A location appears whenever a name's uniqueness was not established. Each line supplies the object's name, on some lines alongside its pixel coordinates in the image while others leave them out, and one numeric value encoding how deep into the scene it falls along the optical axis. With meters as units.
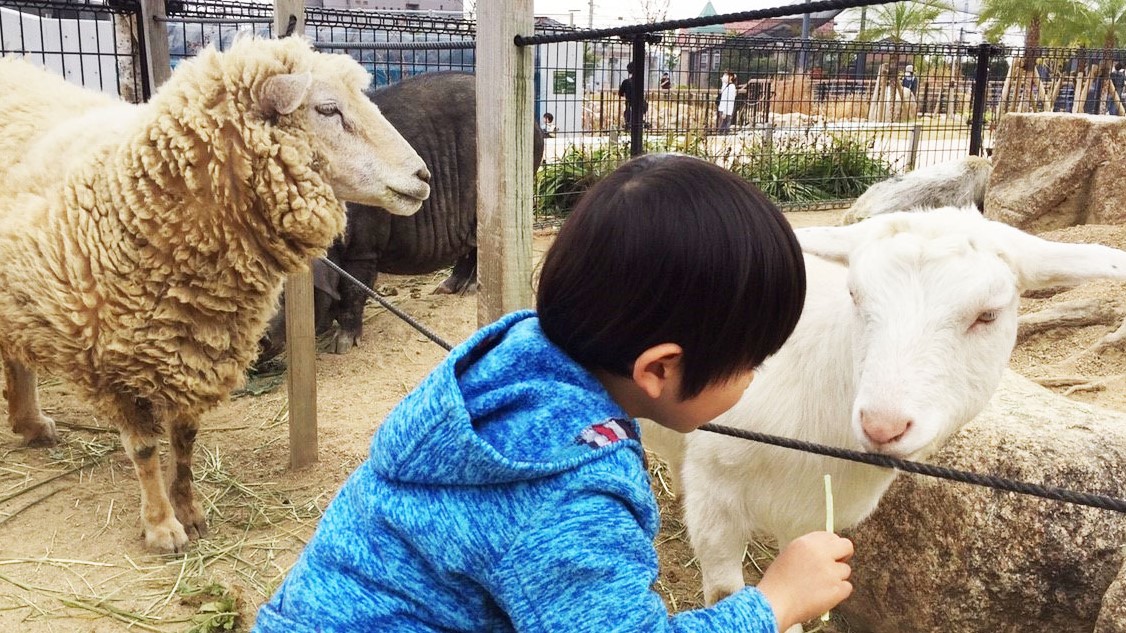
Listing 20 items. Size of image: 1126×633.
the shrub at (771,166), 9.25
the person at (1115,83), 16.08
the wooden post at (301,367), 3.73
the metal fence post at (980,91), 9.24
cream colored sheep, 2.83
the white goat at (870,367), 1.83
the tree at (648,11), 15.55
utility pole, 10.02
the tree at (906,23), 28.46
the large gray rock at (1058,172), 5.96
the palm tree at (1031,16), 24.41
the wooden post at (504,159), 2.48
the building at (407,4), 17.73
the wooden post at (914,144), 11.97
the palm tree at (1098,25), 23.95
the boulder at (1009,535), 2.38
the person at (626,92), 9.36
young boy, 1.08
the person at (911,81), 11.67
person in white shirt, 10.77
